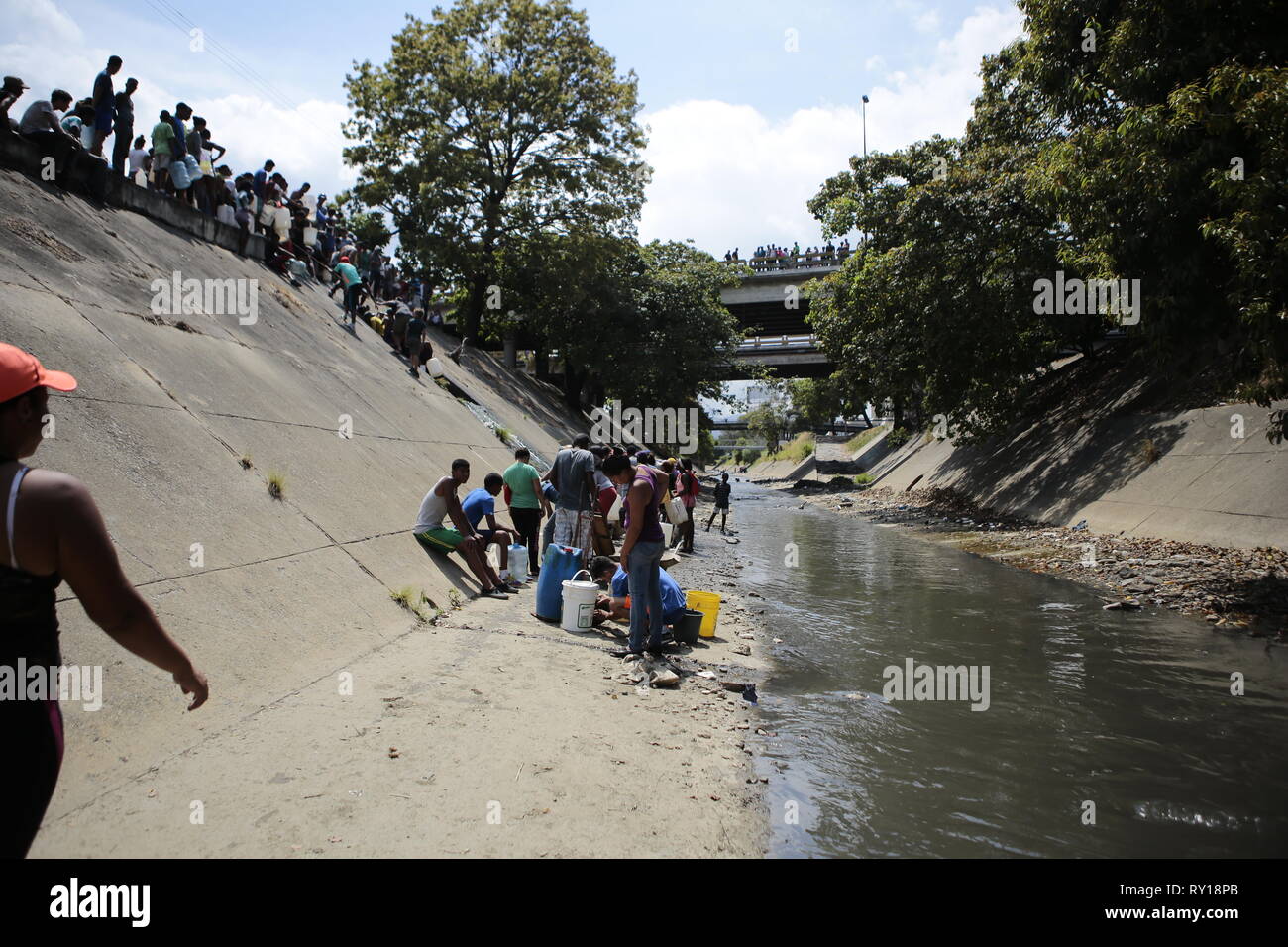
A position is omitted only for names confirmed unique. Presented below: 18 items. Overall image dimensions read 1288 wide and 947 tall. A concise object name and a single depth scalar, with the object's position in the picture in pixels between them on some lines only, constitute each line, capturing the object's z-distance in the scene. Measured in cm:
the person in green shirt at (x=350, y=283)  1817
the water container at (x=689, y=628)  816
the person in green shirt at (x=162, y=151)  1446
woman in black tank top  205
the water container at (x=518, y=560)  1050
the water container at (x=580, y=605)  804
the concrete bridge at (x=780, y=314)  4966
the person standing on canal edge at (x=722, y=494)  2089
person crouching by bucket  802
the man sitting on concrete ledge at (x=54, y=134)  1087
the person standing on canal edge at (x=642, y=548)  705
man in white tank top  936
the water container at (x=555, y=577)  854
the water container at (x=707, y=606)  848
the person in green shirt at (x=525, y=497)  1051
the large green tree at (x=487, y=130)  2964
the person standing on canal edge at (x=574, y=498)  1010
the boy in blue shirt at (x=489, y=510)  991
